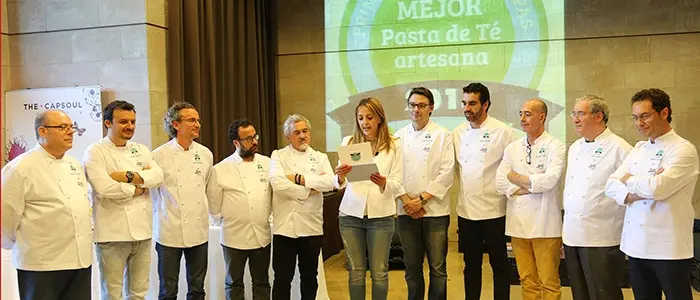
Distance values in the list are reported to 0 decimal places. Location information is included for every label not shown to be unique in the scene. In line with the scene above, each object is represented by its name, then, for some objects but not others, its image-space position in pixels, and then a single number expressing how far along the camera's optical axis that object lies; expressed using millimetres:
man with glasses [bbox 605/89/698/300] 2666
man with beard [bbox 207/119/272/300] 3449
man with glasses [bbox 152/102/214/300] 3318
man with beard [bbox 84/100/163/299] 3014
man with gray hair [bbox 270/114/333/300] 3387
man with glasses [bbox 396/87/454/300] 3426
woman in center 3270
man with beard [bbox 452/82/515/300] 3445
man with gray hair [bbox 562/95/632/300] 3020
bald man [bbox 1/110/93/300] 2607
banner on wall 4965
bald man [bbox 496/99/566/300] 3248
